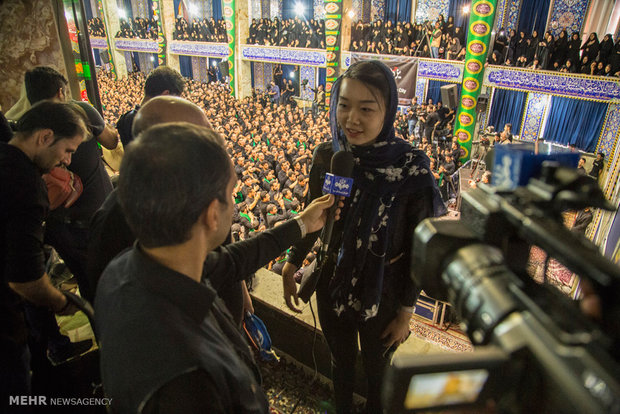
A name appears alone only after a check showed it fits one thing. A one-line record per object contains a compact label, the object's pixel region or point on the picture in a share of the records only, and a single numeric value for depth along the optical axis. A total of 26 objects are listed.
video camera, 0.44
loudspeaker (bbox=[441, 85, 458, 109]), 9.92
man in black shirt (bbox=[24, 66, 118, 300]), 2.03
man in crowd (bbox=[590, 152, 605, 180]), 8.34
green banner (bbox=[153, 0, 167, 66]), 17.83
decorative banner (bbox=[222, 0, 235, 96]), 14.77
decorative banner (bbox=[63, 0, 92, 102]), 3.35
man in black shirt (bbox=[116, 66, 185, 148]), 2.63
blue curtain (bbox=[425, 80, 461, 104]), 13.44
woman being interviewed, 1.34
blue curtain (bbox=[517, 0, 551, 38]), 11.52
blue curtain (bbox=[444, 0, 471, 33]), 13.02
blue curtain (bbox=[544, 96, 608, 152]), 10.27
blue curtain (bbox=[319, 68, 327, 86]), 16.76
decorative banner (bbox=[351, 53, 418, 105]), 11.73
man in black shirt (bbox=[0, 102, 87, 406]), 1.30
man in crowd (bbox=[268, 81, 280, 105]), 15.98
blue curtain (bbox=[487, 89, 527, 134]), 11.87
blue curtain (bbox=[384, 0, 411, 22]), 14.44
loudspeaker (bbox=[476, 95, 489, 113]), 9.77
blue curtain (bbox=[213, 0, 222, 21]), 19.73
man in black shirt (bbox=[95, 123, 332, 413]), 0.65
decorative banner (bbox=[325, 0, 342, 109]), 12.02
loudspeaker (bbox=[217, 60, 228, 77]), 15.95
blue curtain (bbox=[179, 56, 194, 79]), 21.13
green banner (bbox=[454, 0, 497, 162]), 9.34
